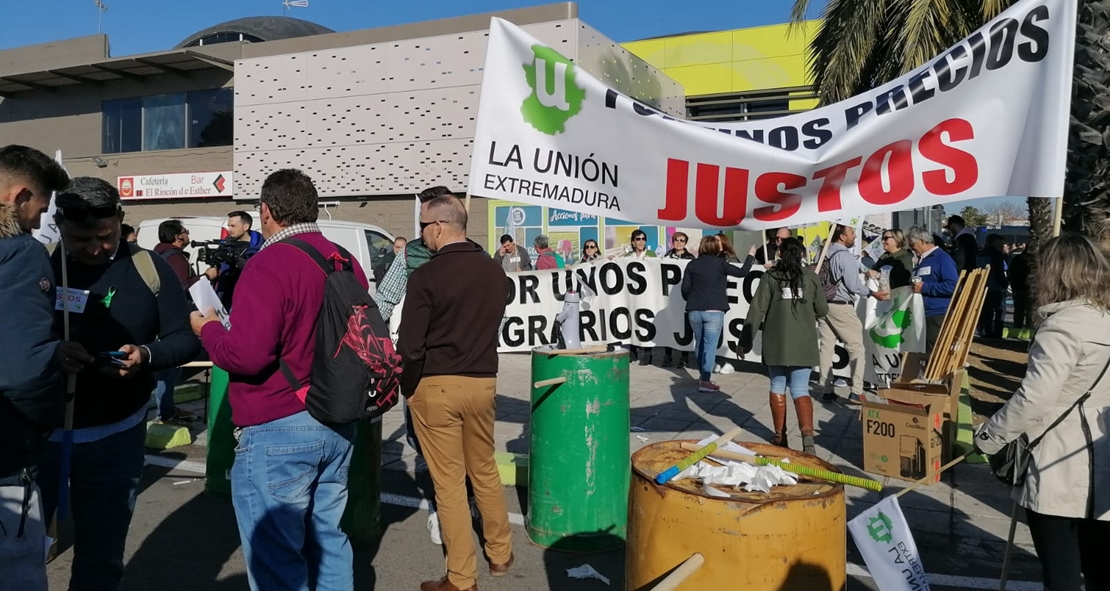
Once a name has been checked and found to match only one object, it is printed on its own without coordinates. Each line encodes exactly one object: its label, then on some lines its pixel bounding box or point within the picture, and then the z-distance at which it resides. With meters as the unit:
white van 12.50
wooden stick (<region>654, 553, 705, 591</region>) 1.99
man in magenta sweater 2.98
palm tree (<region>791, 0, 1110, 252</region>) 7.27
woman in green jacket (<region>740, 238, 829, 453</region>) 6.71
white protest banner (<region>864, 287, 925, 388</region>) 8.90
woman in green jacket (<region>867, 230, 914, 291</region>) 8.92
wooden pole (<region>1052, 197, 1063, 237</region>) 3.80
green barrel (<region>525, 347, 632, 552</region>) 4.73
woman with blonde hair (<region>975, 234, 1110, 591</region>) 3.21
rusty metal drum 2.43
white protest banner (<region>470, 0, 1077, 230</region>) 4.07
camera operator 7.12
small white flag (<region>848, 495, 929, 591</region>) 2.87
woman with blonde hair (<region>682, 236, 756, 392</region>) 9.92
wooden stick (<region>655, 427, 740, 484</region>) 2.65
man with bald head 4.13
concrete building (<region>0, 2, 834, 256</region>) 20.16
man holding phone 3.07
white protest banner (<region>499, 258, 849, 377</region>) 11.73
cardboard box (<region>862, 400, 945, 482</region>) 6.04
